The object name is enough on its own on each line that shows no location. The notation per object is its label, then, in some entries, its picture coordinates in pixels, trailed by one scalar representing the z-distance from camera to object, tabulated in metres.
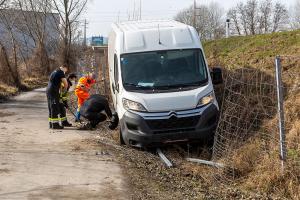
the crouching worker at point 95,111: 13.05
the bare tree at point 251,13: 48.61
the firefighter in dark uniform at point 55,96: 13.49
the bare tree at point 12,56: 27.23
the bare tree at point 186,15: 56.67
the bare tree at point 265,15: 48.98
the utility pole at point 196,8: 52.94
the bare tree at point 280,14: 48.59
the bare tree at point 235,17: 45.99
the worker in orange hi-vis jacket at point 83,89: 14.45
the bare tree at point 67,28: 46.62
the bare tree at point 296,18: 45.59
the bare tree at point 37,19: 47.09
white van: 9.71
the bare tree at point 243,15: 47.81
